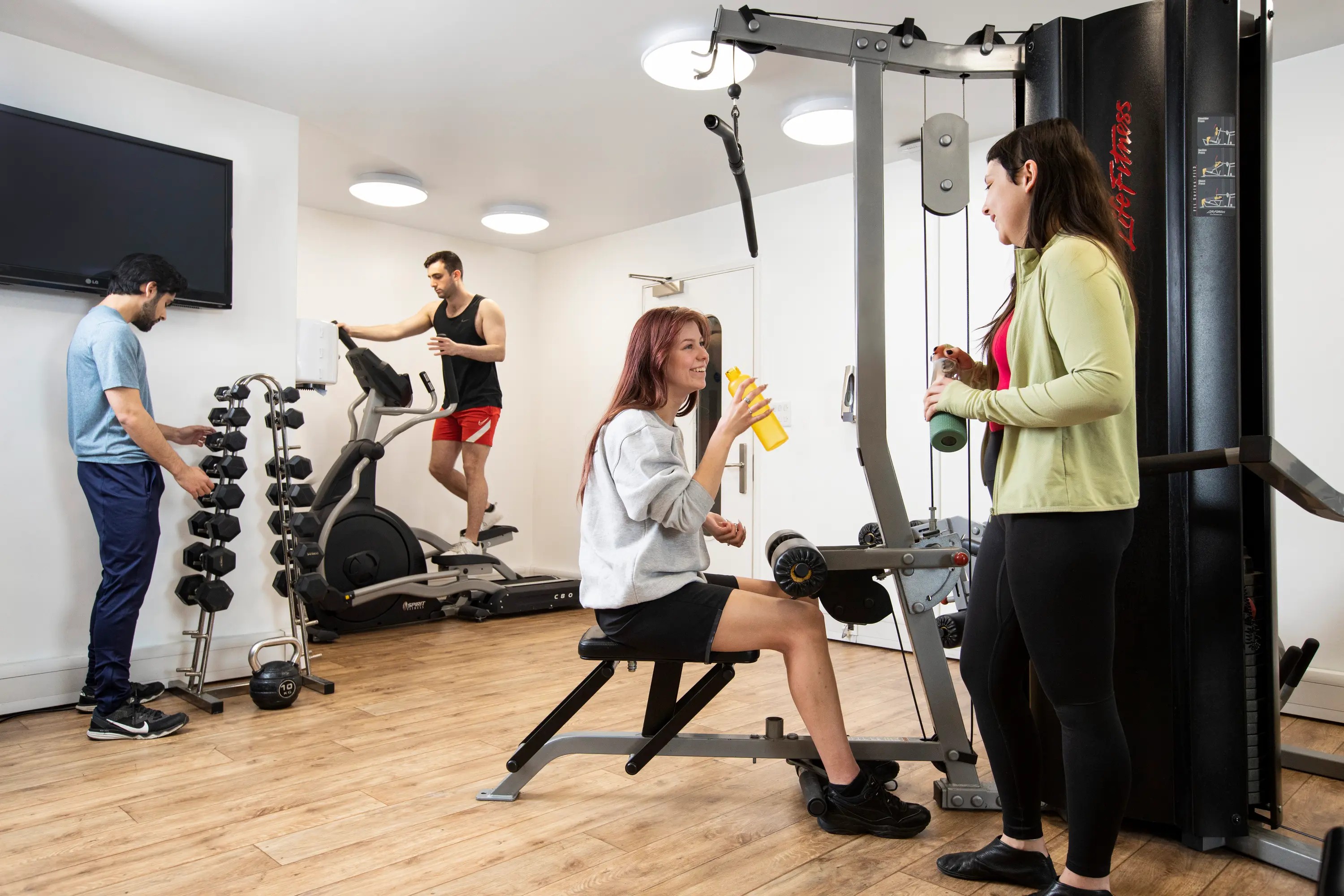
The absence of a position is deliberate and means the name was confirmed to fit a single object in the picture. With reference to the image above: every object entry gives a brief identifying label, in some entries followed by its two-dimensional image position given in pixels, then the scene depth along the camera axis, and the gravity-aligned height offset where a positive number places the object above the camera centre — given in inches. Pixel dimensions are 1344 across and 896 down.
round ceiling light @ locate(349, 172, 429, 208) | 177.5 +55.5
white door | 188.7 +21.6
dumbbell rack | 116.1 -8.6
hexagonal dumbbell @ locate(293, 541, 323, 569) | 121.6 -12.8
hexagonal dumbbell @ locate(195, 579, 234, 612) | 115.0 -17.5
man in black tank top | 181.0 +17.0
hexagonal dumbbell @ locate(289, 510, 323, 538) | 121.6 -8.6
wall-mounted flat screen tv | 113.0 +35.1
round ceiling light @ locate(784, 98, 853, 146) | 138.6 +54.7
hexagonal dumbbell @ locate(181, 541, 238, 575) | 115.1 -12.6
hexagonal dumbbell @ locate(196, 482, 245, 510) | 115.1 -4.5
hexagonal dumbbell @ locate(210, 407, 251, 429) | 118.8 +6.1
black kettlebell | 112.7 -28.6
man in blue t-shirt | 104.0 -1.2
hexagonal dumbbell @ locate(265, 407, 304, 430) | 125.7 +6.3
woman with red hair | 73.2 -9.9
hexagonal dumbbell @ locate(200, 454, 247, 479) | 115.0 -0.5
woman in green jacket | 54.5 +1.2
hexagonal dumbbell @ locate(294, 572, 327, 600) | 120.5 -16.9
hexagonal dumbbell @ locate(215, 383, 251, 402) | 120.1 +9.6
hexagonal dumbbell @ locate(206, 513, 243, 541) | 115.6 -8.5
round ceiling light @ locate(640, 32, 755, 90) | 118.3 +54.8
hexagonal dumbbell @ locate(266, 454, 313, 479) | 123.5 -0.7
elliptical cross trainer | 163.8 -18.9
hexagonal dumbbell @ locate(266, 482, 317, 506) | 125.0 -4.4
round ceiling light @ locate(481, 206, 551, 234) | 198.7 +55.1
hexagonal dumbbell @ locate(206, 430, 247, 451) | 116.4 +2.8
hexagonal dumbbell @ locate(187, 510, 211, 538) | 117.5 -8.2
